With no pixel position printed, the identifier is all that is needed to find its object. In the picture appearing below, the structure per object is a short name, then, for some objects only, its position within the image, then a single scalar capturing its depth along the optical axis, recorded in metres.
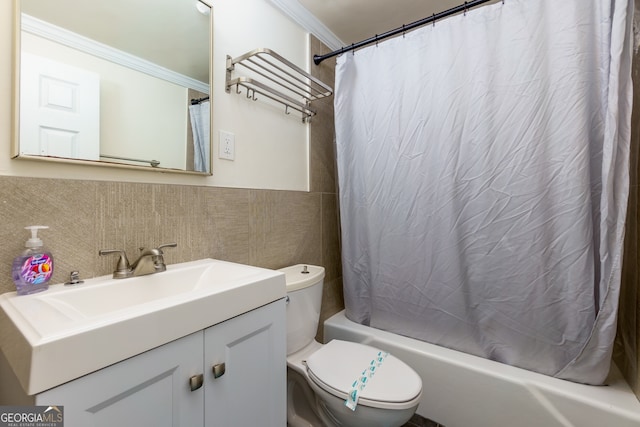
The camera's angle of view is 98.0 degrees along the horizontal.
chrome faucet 0.83
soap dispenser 0.66
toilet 0.93
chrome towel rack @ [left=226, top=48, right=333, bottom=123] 1.18
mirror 0.74
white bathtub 0.98
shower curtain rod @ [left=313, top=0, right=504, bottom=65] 1.25
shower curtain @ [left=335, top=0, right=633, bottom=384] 1.04
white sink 0.43
